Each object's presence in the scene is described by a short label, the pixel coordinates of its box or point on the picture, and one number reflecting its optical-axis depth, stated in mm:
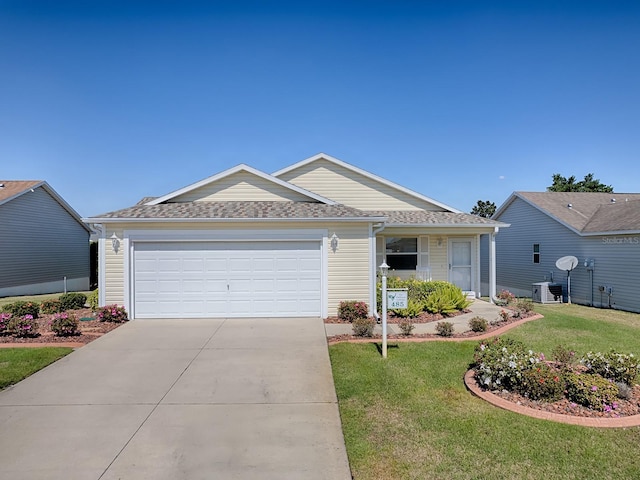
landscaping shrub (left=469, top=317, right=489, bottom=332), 8953
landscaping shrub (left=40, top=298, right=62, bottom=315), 11930
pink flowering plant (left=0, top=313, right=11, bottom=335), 8798
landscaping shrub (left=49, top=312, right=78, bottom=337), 8688
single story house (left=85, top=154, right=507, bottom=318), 10711
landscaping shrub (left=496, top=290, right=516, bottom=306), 13422
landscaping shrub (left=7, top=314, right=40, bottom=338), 8578
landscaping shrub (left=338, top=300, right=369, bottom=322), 10461
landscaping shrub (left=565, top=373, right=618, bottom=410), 4707
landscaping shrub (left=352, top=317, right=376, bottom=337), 8523
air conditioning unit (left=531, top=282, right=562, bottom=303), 15734
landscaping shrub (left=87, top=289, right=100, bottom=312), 11666
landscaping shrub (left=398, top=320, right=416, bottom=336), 8609
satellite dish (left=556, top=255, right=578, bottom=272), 15031
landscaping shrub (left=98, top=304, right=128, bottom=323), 10203
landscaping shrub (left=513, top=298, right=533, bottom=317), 11409
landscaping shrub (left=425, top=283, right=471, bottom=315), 11359
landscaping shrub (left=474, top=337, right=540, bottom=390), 5207
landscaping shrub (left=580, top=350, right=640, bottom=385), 5273
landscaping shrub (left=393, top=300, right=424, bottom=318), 10945
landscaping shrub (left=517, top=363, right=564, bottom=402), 4922
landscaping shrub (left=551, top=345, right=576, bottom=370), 5746
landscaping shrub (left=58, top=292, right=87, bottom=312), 12227
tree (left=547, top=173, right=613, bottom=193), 40750
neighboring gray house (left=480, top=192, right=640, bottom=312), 13547
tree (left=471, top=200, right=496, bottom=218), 63969
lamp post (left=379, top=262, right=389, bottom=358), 7051
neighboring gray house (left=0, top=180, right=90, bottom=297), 18812
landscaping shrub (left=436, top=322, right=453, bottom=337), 8516
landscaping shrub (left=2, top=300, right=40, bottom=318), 10789
